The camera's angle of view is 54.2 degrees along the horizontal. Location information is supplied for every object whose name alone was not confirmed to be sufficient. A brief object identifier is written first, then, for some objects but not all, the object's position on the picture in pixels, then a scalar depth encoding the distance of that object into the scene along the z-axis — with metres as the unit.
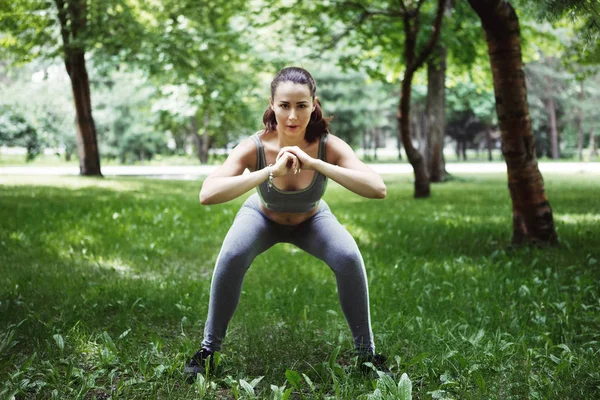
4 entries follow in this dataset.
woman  3.17
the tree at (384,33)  12.31
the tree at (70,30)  15.80
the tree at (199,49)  16.75
